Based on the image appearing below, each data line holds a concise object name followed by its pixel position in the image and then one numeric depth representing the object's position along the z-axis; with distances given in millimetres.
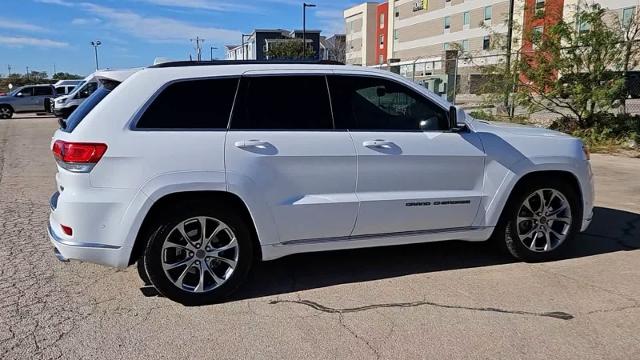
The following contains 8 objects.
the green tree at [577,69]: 12859
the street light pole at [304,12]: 50712
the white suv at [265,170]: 3873
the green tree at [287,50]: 63341
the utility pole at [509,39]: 14574
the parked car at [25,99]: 29547
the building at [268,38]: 81300
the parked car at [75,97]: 22958
